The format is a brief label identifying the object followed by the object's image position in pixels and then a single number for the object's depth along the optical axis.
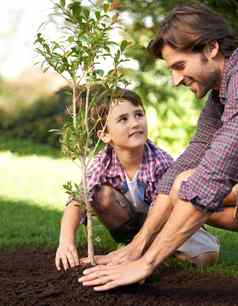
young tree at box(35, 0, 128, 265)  3.41
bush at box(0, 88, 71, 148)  12.73
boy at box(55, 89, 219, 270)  4.39
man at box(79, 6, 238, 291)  2.99
